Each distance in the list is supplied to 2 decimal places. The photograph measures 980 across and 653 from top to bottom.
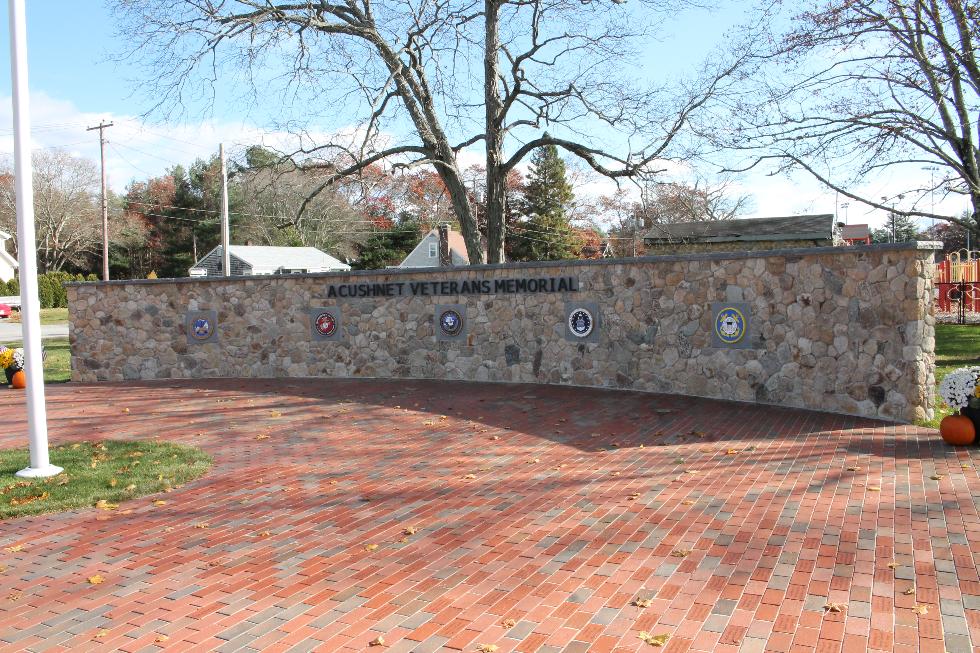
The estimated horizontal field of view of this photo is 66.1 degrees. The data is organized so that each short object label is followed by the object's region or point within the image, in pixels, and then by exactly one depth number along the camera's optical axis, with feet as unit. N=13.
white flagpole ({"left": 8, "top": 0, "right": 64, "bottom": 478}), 22.24
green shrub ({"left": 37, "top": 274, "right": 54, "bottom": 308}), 150.30
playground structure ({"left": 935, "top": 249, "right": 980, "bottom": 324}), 76.23
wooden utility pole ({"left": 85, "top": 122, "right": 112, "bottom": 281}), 129.29
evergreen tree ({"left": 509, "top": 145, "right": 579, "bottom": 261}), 157.07
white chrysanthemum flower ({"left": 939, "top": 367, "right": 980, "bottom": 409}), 24.54
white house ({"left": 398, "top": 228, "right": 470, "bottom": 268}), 181.98
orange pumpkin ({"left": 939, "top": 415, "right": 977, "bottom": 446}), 23.98
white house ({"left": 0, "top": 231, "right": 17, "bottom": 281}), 193.59
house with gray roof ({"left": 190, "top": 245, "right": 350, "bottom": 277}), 149.18
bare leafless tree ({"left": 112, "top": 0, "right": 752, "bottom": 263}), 51.80
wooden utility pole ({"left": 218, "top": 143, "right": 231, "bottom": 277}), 89.66
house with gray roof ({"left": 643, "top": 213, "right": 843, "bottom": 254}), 103.60
